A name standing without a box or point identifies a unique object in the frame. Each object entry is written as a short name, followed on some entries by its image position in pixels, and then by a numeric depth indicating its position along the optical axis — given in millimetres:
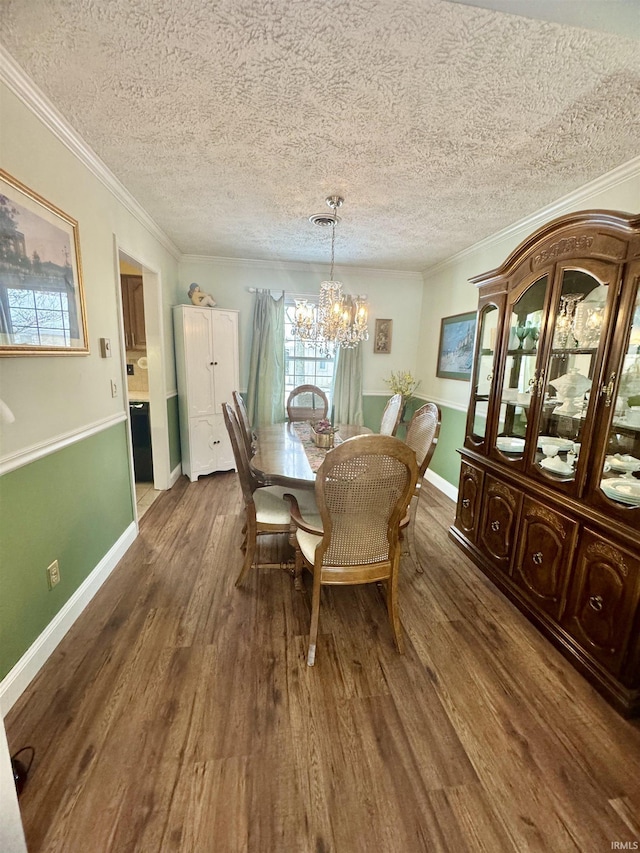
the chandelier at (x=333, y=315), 2697
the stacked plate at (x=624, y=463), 1550
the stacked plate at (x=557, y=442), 1833
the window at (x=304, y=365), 4461
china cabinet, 1468
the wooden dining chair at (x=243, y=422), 2588
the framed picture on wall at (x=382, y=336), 4434
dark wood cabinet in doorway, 3799
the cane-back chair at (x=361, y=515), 1378
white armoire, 3602
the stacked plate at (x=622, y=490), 1480
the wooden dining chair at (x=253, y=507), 1977
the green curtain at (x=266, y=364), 4090
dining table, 1918
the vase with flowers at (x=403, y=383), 4367
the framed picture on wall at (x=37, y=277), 1321
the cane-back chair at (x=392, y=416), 2844
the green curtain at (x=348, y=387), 4371
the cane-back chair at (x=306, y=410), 3650
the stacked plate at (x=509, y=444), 2125
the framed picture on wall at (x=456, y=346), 3430
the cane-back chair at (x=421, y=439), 2033
